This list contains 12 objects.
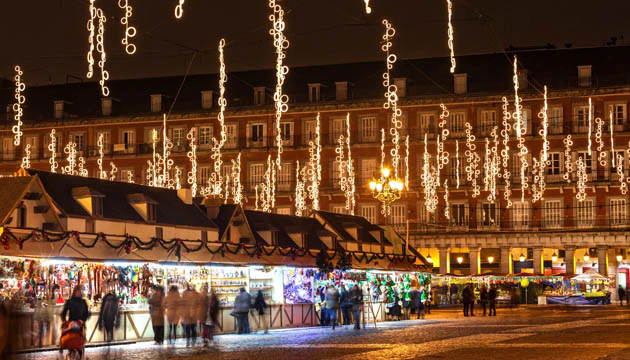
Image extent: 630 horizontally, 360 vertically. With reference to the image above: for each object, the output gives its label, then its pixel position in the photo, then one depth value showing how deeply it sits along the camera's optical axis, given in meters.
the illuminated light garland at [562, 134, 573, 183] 65.62
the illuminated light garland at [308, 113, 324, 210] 67.28
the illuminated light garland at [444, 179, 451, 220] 68.26
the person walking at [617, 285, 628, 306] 56.39
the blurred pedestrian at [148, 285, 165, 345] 26.23
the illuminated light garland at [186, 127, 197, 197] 70.00
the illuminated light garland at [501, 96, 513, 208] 66.38
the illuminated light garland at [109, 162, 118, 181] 73.44
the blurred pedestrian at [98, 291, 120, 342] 25.75
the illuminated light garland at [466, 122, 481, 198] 67.19
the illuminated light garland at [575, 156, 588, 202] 64.81
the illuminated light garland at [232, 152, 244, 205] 69.44
